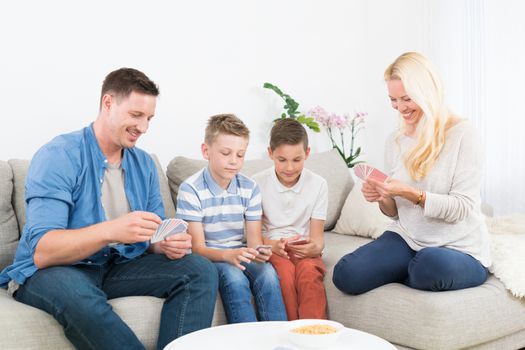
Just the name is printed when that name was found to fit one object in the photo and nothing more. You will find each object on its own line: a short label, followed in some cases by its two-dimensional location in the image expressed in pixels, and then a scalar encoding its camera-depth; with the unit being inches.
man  79.9
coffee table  66.8
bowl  65.7
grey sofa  80.7
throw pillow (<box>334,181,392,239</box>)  133.5
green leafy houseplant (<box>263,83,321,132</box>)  154.9
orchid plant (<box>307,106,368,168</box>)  166.4
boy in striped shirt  97.0
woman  97.8
